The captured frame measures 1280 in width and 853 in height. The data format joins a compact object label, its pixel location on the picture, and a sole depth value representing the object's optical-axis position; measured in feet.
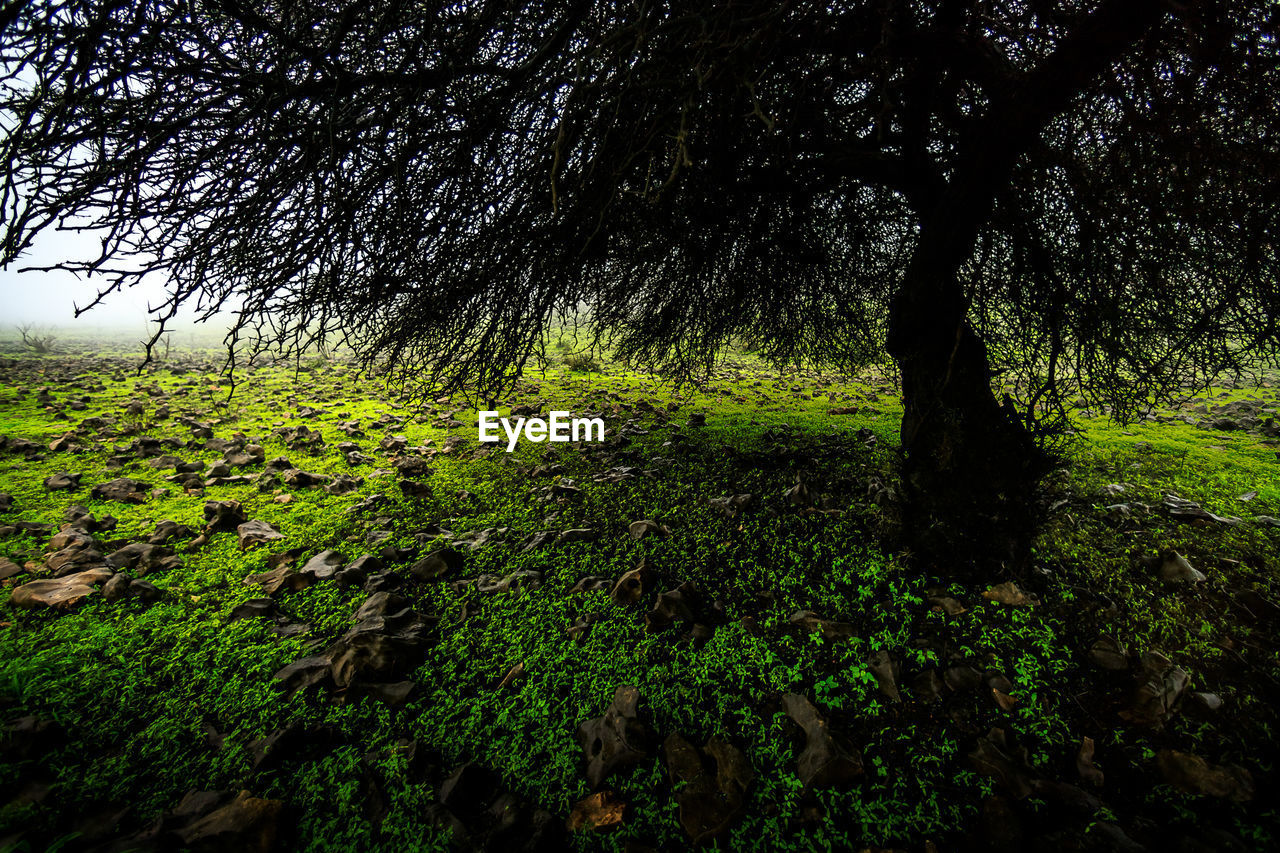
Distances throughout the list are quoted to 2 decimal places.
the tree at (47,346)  59.72
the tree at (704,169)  5.81
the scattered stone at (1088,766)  4.54
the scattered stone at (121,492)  12.05
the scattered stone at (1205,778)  4.20
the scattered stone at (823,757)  4.66
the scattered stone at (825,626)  6.61
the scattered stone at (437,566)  8.78
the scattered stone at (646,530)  10.03
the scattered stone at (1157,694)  5.06
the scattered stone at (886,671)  5.69
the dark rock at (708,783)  4.41
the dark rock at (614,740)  4.97
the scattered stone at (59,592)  7.65
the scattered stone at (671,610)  7.07
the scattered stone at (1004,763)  4.50
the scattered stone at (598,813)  4.50
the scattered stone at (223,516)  10.60
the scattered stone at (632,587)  7.75
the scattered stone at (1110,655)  5.71
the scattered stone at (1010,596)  6.89
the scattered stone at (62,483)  12.49
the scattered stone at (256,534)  9.83
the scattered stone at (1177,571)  7.28
